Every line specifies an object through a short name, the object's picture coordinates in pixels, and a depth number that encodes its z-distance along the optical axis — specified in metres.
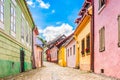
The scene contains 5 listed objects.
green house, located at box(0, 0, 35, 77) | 5.20
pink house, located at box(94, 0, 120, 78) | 4.82
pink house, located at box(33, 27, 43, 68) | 14.40
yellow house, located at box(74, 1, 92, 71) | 8.26
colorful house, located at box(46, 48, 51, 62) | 38.52
